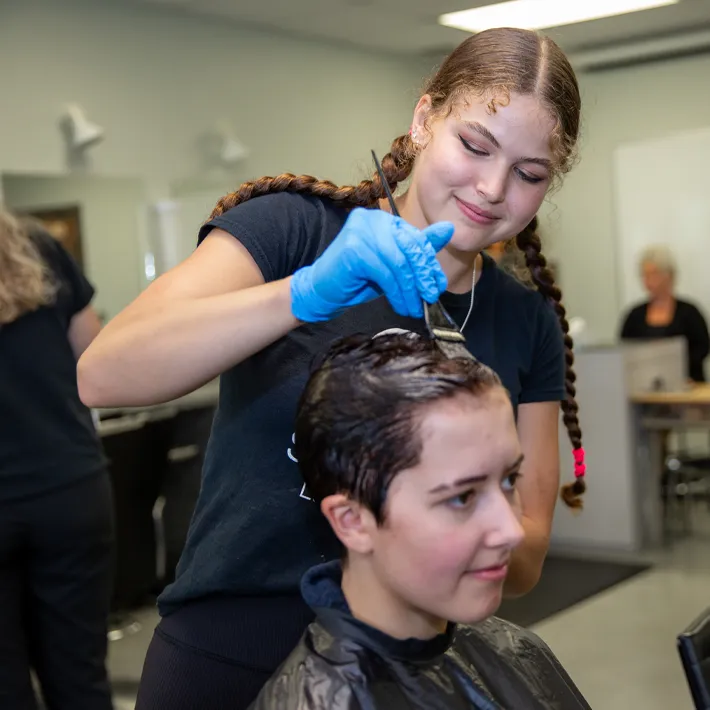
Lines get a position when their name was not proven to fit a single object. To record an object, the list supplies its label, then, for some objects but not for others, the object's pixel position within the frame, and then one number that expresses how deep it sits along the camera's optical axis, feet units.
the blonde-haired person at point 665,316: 18.19
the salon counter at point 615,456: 14.64
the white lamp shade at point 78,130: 14.19
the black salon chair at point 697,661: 4.45
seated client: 3.09
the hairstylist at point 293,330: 3.44
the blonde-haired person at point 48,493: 6.67
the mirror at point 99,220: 13.85
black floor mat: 12.21
